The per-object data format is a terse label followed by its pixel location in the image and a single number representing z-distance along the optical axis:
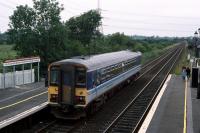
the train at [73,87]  18.34
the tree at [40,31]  40.44
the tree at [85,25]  63.22
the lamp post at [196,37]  39.34
